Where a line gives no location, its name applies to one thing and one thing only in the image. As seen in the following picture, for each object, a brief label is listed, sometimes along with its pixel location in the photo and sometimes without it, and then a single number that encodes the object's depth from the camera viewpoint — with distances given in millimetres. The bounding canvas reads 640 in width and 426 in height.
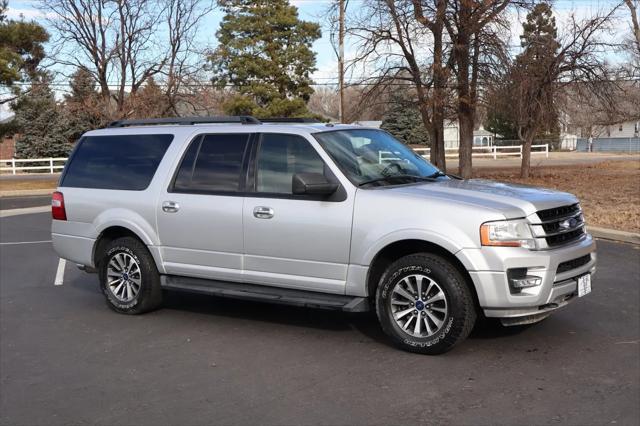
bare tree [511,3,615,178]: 22016
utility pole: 22594
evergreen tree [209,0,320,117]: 45062
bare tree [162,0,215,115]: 28641
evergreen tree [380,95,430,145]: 58050
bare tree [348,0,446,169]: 20531
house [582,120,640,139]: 80500
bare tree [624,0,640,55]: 31412
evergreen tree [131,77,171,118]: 27512
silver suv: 5215
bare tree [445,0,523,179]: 19625
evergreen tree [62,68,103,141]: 28156
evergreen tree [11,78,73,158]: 48781
